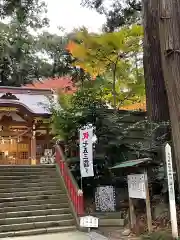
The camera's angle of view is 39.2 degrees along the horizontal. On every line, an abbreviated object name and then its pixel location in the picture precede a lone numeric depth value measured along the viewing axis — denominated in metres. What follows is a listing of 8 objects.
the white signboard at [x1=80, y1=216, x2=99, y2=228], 6.34
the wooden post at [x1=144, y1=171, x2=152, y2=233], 5.49
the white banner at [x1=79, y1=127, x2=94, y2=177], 6.96
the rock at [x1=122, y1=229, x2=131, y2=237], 5.93
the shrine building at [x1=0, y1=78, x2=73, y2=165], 12.38
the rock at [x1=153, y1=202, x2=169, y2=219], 6.20
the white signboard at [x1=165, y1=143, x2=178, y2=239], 4.95
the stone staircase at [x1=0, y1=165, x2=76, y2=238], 6.53
